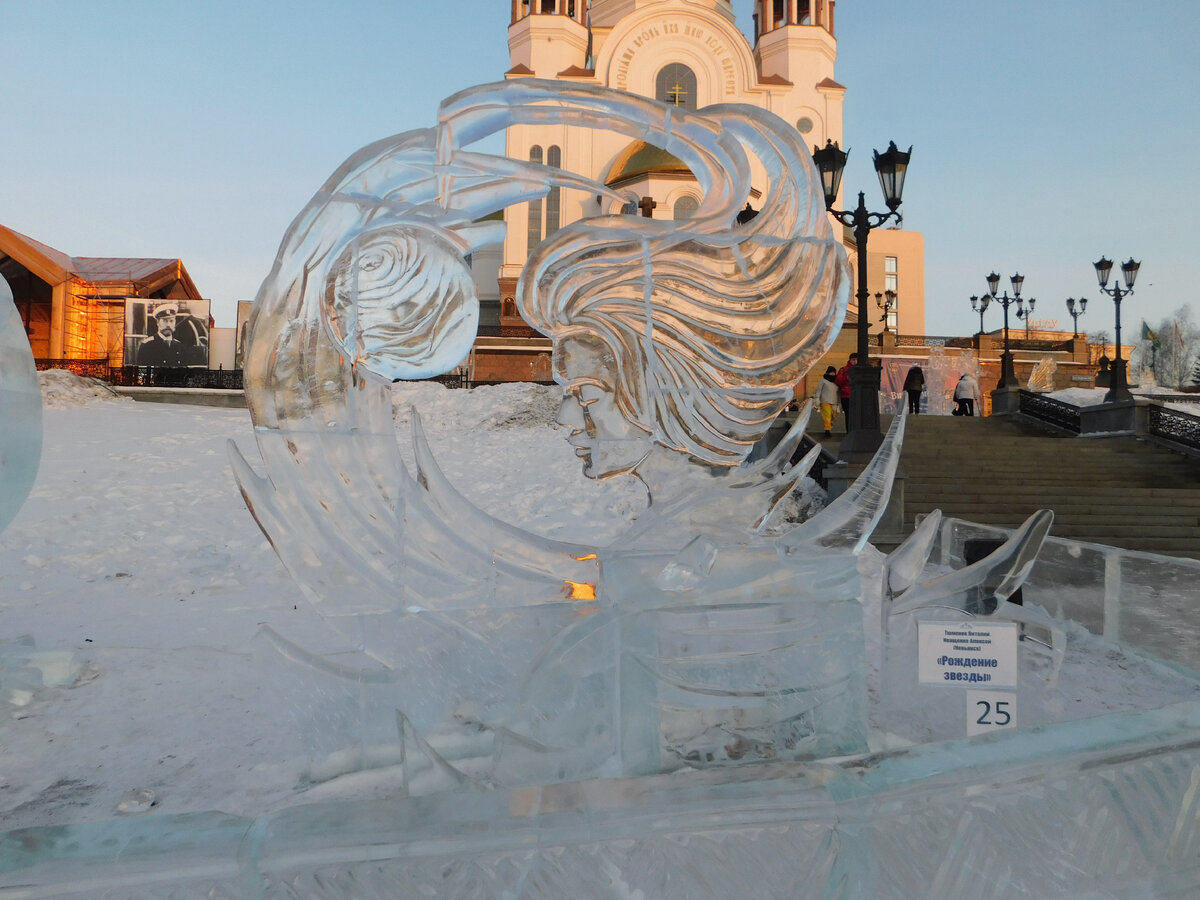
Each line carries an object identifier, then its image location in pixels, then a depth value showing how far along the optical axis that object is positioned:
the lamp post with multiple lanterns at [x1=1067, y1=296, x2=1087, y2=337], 29.22
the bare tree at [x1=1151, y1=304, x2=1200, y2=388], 51.69
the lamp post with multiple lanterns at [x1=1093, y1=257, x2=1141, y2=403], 14.09
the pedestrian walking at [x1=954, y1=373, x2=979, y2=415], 18.48
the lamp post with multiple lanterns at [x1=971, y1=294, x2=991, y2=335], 29.09
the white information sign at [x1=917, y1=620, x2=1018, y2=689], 3.57
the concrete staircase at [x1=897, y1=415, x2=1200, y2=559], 9.36
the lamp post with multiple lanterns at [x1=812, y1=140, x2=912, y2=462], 9.15
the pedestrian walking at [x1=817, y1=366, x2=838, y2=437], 12.37
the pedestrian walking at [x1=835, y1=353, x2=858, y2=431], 13.30
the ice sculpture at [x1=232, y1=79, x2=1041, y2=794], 3.47
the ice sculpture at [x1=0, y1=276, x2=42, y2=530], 4.32
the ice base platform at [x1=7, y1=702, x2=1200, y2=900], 1.42
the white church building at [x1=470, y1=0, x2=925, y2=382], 31.06
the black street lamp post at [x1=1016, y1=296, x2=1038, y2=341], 31.07
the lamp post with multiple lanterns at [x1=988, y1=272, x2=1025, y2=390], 23.02
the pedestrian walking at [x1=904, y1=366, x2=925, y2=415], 15.51
